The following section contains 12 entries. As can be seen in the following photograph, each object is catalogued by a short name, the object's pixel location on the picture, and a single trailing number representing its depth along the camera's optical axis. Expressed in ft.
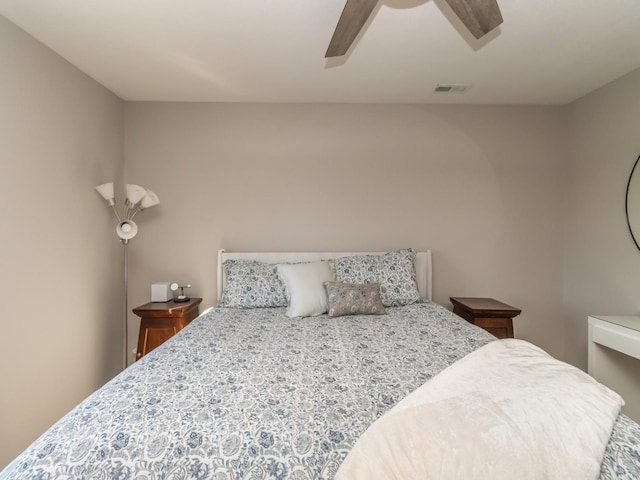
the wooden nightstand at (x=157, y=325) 8.05
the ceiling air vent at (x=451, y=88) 8.46
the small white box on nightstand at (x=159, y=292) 8.80
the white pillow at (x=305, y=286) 7.28
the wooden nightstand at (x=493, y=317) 8.23
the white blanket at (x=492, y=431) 2.36
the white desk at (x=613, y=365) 7.07
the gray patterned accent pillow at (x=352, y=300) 7.20
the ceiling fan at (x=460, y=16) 4.09
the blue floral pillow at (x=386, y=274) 8.11
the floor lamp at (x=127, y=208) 8.07
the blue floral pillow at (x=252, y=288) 8.02
